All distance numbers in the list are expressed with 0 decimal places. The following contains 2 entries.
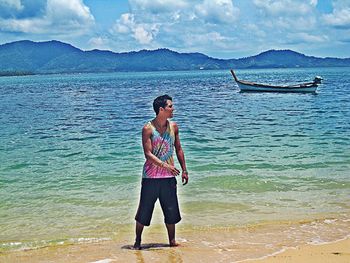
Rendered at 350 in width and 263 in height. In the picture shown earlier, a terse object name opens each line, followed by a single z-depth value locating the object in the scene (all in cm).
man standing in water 715
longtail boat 5440
